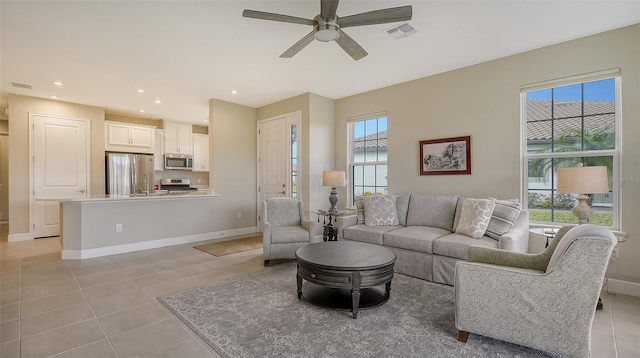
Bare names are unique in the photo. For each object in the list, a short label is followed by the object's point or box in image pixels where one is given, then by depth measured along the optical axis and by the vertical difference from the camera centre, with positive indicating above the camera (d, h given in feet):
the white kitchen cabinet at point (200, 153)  25.25 +2.28
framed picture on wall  13.03 +1.03
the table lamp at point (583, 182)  8.38 -0.14
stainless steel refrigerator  20.24 +0.45
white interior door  17.66 +0.96
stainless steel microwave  23.58 +1.47
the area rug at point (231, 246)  14.99 -3.73
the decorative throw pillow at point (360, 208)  13.99 -1.46
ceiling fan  7.03 +4.03
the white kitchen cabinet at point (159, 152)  23.24 +2.18
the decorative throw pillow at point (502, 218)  10.27 -1.44
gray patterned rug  6.38 -3.77
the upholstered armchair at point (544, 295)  5.55 -2.44
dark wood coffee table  7.90 -2.68
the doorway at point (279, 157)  17.88 +1.40
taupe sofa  10.15 -2.18
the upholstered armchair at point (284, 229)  12.51 -2.29
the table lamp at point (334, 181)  14.89 -0.14
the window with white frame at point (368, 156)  16.42 +1.31
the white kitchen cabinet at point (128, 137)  20.75 +3.13
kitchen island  13.47 -2.28
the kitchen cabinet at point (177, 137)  23.69 +3.48
